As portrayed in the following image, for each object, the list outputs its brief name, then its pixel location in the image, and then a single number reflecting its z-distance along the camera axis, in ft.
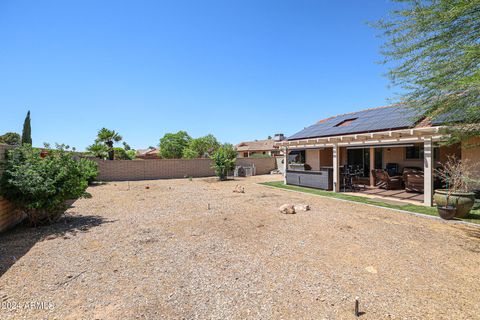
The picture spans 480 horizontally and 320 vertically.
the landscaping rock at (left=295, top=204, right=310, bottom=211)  26.55
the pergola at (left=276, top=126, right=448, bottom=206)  26.02
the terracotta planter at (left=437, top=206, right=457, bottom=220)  21.01
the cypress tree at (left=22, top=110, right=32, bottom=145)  69.51
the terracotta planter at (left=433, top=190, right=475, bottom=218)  21.13
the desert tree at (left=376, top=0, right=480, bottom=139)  14.14
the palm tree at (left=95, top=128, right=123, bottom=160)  72.49
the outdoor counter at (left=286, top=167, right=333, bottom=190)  40.52
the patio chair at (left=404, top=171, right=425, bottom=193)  33.15
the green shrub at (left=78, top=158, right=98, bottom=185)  51.54
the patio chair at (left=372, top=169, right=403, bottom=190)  38.75
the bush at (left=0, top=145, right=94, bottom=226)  18.21
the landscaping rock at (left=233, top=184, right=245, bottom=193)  41.71
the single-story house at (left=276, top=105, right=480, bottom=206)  27.35
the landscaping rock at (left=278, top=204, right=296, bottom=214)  25.07
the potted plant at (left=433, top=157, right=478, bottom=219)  21.12
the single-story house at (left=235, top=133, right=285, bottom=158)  135.84
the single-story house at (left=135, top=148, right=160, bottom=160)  184.55
